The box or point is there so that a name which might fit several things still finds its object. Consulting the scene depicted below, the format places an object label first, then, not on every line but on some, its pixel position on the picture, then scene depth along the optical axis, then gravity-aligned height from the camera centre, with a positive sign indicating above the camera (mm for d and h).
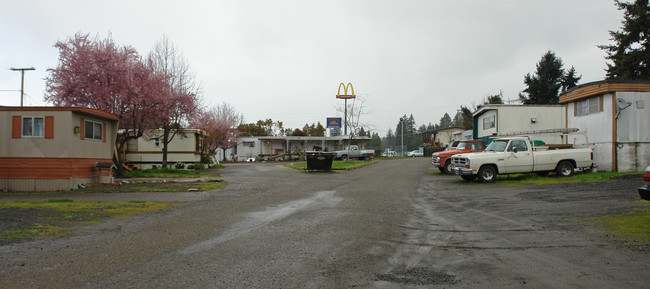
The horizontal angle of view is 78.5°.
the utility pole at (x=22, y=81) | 36031 +6439
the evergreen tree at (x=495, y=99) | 59359 +7614
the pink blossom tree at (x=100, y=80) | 19266 +3535
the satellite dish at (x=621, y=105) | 16266 +1804
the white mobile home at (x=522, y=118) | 30312 +2469
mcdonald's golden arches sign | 46594 +6646
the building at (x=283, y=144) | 55525 +910
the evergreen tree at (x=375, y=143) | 136250 +2499
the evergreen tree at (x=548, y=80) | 46750 +8190
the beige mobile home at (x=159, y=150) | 30859 +62
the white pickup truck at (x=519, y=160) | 15766 -431
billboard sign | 55531 +3920
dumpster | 24656 -609
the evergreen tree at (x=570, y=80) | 46656 +8147
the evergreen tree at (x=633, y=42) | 32688 +9234
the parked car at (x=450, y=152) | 20636 -149
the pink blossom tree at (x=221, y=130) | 43972 +2507
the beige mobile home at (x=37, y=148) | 14648 +126
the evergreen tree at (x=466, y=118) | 65500 +5281
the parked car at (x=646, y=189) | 6762 -682
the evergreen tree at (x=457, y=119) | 143875 +11373
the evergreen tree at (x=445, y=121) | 152125 +11201
